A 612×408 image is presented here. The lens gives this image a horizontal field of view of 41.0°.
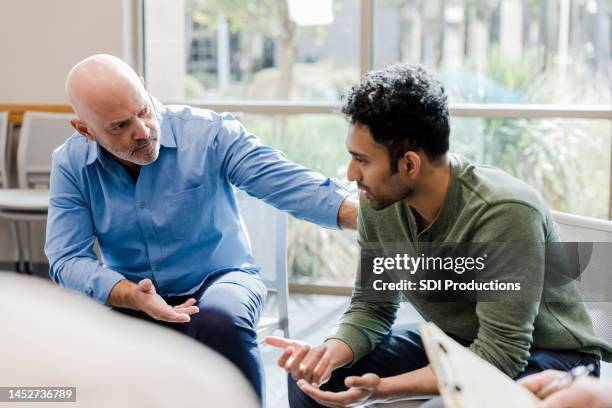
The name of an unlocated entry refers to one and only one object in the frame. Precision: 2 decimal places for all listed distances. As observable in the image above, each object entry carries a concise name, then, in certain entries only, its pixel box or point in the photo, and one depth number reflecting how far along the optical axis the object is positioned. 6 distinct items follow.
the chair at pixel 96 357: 0.68
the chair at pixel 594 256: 1.76
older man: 2.22
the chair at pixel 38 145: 4.69
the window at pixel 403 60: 4.22
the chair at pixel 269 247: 2.70
